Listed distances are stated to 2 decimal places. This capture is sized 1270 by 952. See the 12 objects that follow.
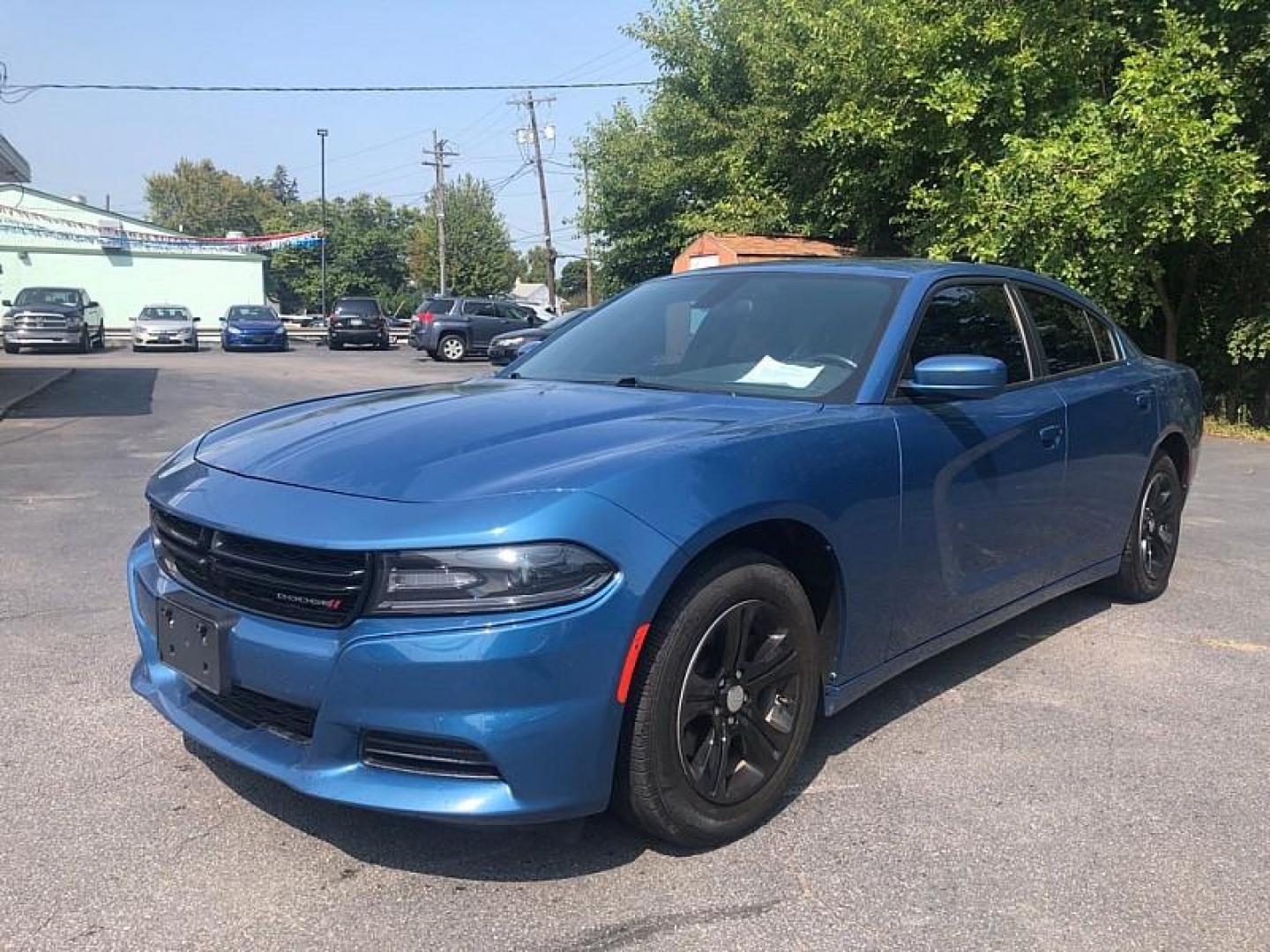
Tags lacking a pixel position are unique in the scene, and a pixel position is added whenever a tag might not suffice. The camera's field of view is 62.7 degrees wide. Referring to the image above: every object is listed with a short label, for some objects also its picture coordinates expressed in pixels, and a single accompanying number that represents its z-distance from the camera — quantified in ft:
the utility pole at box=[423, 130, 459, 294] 174.91
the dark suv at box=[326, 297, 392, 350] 102.37
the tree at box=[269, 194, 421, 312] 243.19
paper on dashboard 11.21
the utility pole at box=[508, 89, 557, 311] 127.91
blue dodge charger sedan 7.58
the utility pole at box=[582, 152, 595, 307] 78.43
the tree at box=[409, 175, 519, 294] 225.15
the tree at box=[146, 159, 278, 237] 341.00
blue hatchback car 97.40
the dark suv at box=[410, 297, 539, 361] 87.51
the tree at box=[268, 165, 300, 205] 449.06
